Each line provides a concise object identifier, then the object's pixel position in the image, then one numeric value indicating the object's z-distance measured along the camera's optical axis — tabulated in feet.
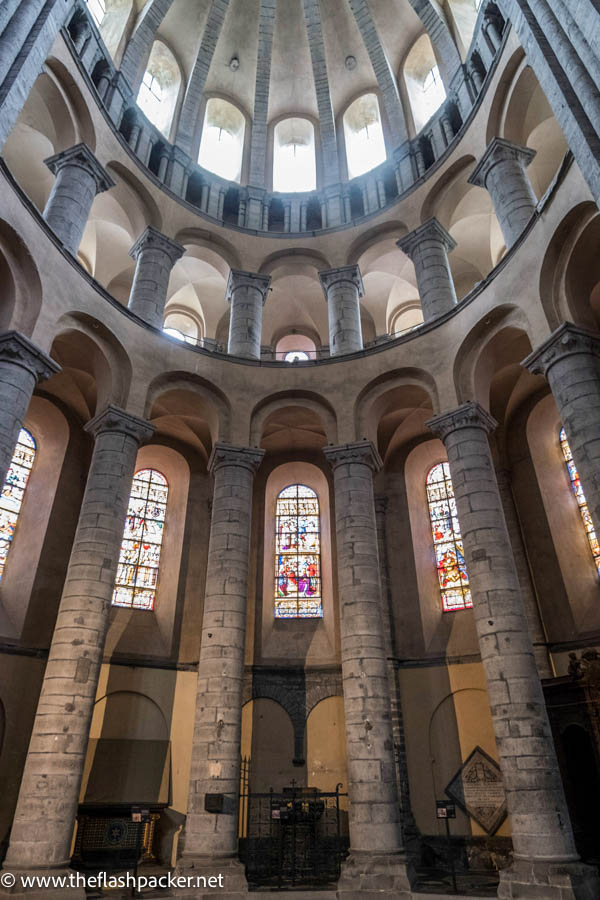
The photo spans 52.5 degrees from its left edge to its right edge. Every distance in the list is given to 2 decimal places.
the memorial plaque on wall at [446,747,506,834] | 45.32
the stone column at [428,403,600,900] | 30.71
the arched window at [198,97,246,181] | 73.20
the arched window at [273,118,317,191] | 73.87
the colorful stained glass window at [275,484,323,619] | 58.70
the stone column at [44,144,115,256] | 46.42
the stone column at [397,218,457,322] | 53.06
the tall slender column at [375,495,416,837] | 48.16
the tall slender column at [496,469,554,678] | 47.75
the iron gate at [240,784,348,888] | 40.01
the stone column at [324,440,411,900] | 35.12
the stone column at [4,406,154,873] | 31.78
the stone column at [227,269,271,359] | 56.80
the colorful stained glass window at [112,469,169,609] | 56.03
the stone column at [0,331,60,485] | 33.94
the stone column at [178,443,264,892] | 35.83
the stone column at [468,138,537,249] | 45.77
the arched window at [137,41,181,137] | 69.26
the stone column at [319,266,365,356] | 57.06
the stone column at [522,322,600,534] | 32.01
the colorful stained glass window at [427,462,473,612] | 55.57
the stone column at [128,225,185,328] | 52.60
